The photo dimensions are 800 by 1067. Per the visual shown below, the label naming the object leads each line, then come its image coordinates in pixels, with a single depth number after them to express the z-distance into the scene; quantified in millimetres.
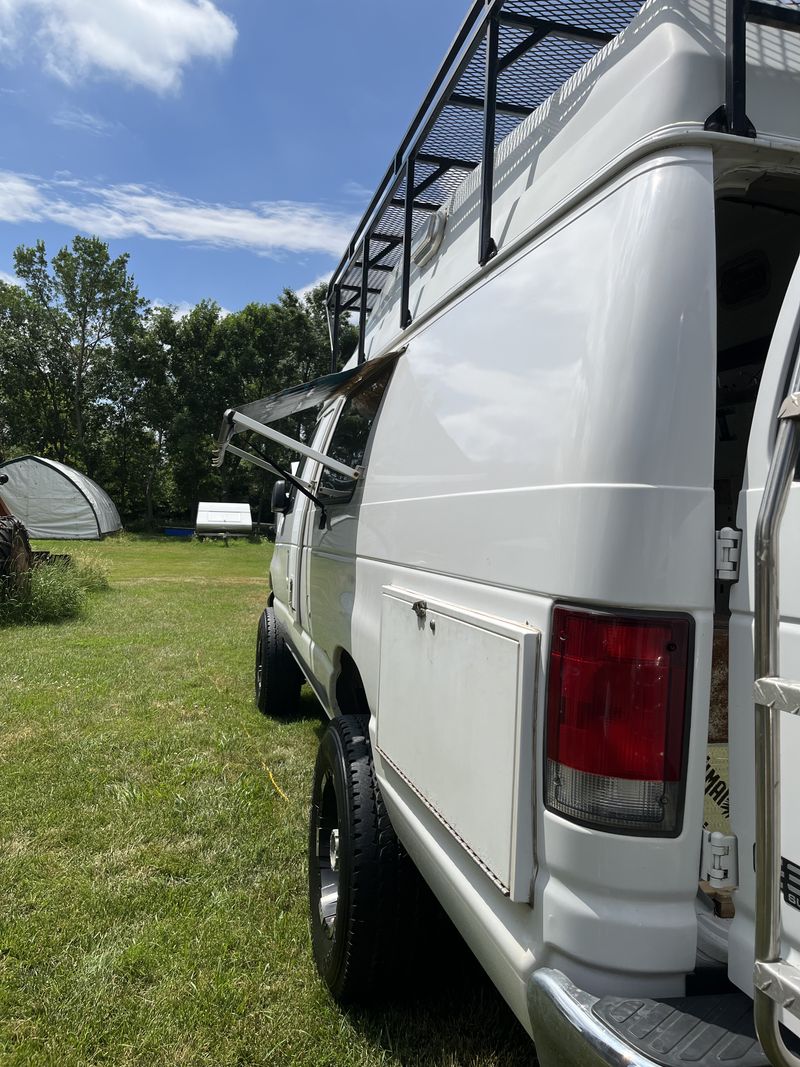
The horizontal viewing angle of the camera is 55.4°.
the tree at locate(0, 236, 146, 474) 36312
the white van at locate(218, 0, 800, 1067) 1350
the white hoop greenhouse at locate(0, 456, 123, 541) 26141
